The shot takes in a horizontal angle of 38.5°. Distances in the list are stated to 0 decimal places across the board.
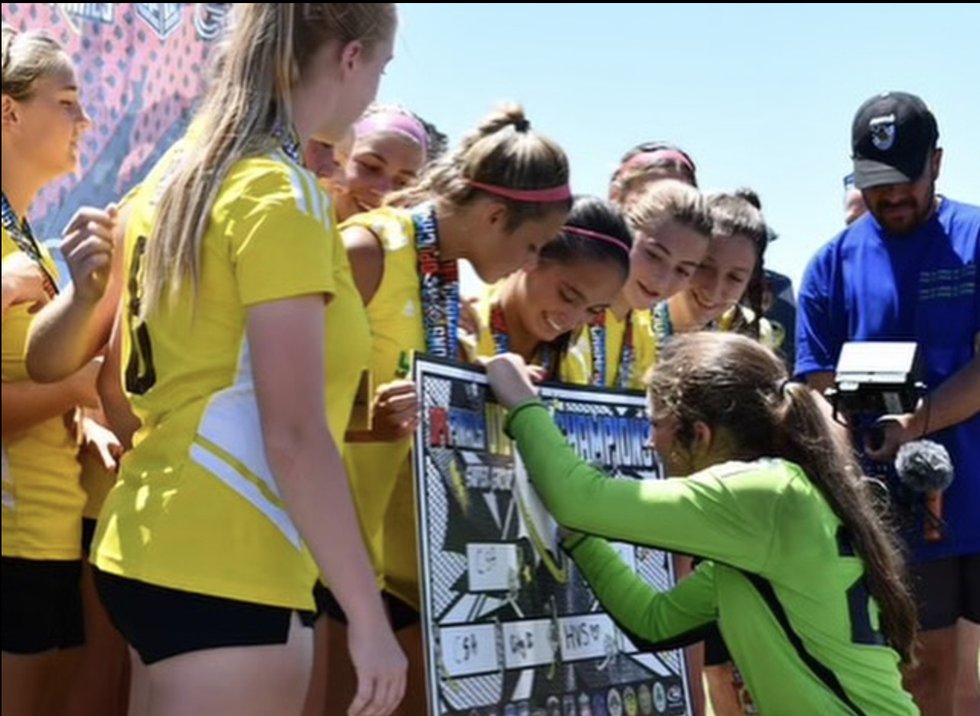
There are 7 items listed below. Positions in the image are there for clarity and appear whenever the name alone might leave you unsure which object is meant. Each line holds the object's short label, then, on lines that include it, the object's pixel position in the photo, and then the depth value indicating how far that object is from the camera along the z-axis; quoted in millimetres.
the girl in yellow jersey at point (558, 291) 3268
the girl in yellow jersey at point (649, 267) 3748
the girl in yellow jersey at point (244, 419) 1912
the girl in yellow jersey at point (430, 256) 2881
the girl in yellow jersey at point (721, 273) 4340
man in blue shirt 4066
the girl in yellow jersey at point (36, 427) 2387
